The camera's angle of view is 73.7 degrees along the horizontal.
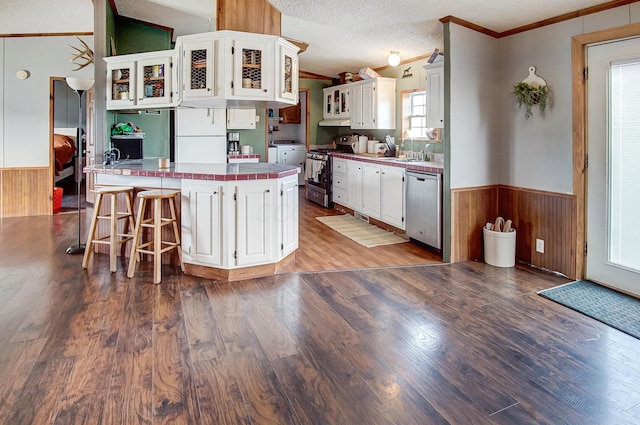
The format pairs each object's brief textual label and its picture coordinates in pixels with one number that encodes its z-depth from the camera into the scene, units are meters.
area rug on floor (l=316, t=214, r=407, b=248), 5.17
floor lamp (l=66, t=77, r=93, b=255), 4.43
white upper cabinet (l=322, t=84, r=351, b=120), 7.50
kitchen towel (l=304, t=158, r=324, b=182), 7.52
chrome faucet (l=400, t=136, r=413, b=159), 6.02
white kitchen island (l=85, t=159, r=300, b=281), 3.59
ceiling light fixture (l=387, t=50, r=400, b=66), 5.52
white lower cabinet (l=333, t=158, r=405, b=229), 5.30
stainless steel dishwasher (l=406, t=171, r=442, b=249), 4.46
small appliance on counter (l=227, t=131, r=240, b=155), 5.92
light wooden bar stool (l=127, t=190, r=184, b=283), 3.58
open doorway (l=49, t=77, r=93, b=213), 8.03
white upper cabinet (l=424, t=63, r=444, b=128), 4.77
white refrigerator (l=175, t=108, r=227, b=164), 5.96
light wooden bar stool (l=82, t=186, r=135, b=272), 3.86
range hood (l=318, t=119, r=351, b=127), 7.59
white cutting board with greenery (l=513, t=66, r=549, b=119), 3.88
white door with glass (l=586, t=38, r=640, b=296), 3.29
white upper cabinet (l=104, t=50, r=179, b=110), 4.75
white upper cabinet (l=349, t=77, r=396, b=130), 6.52
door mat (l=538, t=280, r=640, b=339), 2.85
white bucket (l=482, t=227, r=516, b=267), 4.11
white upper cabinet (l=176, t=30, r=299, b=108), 3.94
